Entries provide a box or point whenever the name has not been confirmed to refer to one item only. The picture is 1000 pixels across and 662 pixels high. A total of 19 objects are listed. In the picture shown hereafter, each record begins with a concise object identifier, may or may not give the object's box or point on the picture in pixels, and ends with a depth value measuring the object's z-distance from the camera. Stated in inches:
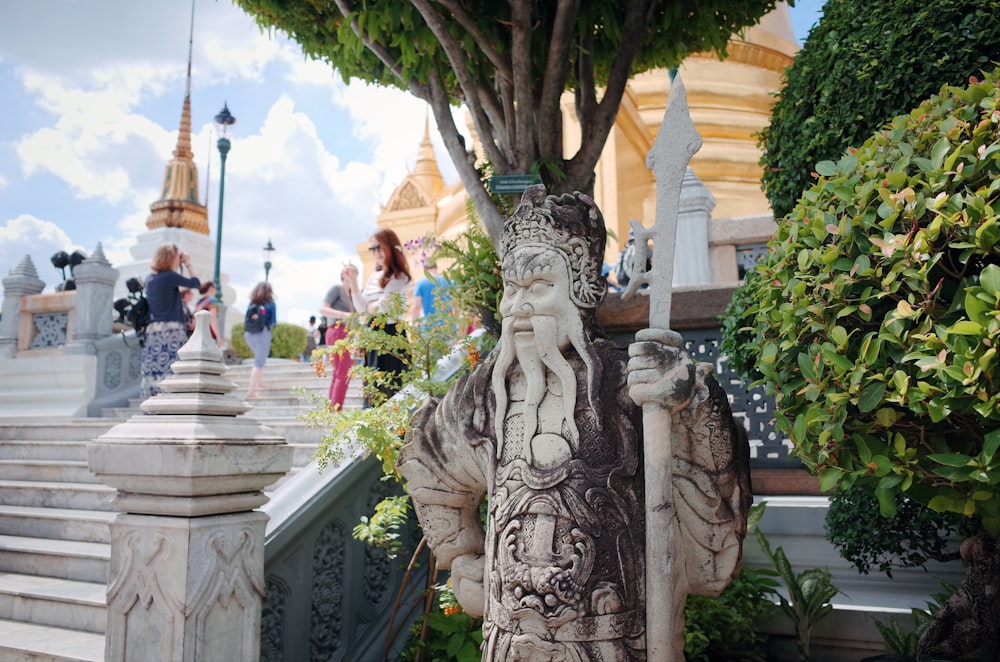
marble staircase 170.2
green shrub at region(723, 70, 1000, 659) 73.2
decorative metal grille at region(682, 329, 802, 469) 174.6
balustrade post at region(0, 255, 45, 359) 418.9
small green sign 157.6
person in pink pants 221.8
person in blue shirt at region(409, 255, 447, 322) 215.4
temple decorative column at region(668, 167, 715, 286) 257.3
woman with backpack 337.7
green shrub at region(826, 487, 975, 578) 124.3
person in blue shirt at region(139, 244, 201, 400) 276.1
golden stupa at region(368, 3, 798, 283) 458.3
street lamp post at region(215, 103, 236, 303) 552.7
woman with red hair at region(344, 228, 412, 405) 213.6
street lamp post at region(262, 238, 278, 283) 979.3
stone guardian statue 88.5
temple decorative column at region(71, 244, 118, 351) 382.9
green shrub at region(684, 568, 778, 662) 135.2
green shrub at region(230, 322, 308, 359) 702.5
